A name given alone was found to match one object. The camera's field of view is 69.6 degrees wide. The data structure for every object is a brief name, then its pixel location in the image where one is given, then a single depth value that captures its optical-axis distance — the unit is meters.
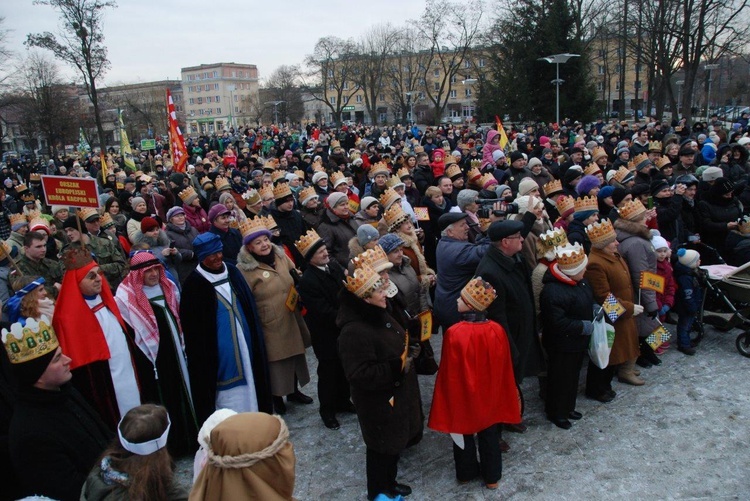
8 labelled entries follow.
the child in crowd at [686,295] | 6.28
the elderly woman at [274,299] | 5.08
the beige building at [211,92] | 122.25
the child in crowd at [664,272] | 6.02
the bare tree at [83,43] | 29.66
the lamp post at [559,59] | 24.62
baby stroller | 6.18
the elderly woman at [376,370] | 3.65
